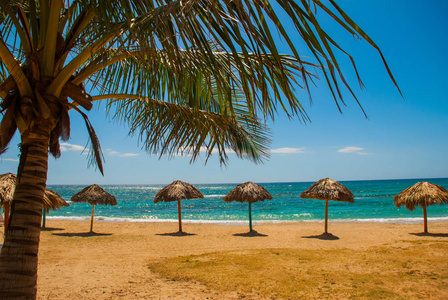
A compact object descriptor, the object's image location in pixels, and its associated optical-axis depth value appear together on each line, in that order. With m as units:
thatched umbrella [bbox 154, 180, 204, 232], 12.05
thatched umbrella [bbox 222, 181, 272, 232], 11.88
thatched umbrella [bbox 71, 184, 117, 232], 11.64
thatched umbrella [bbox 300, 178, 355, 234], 10.67
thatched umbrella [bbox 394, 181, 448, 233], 10.68
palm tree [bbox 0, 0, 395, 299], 1.16
